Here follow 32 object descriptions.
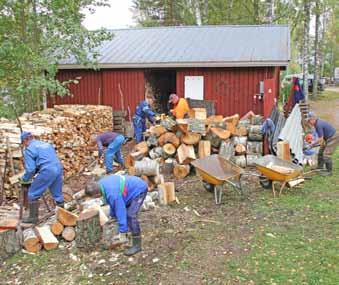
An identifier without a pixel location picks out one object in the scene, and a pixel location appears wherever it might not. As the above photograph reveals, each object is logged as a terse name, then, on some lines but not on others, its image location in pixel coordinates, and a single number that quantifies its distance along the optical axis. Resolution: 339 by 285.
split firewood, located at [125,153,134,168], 10.19
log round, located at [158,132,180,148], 10.08
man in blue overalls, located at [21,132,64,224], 6.72
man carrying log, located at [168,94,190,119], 11.63
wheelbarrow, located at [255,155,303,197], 7.89
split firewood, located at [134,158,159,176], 8.59
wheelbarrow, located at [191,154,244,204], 7.83
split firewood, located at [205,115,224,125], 10.52
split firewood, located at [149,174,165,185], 8.60
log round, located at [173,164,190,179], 9.73
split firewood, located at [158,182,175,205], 7.73
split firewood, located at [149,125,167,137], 10.19
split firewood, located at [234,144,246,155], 10.41
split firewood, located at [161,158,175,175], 9.98
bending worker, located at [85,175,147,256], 5.61
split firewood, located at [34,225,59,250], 6.09
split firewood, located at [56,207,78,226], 6.32
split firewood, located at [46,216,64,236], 6.35
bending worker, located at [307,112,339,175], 9.52
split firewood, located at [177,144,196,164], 9.70
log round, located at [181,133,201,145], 10.02
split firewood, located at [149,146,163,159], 10.22
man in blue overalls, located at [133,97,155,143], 12.16
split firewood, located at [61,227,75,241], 6.33
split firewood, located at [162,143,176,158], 10.04
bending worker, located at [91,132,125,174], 9.63
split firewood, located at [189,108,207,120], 11.34
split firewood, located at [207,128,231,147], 10.23
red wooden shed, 13.73
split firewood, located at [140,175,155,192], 8.58
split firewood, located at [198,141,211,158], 10.04
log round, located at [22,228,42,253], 6.04
